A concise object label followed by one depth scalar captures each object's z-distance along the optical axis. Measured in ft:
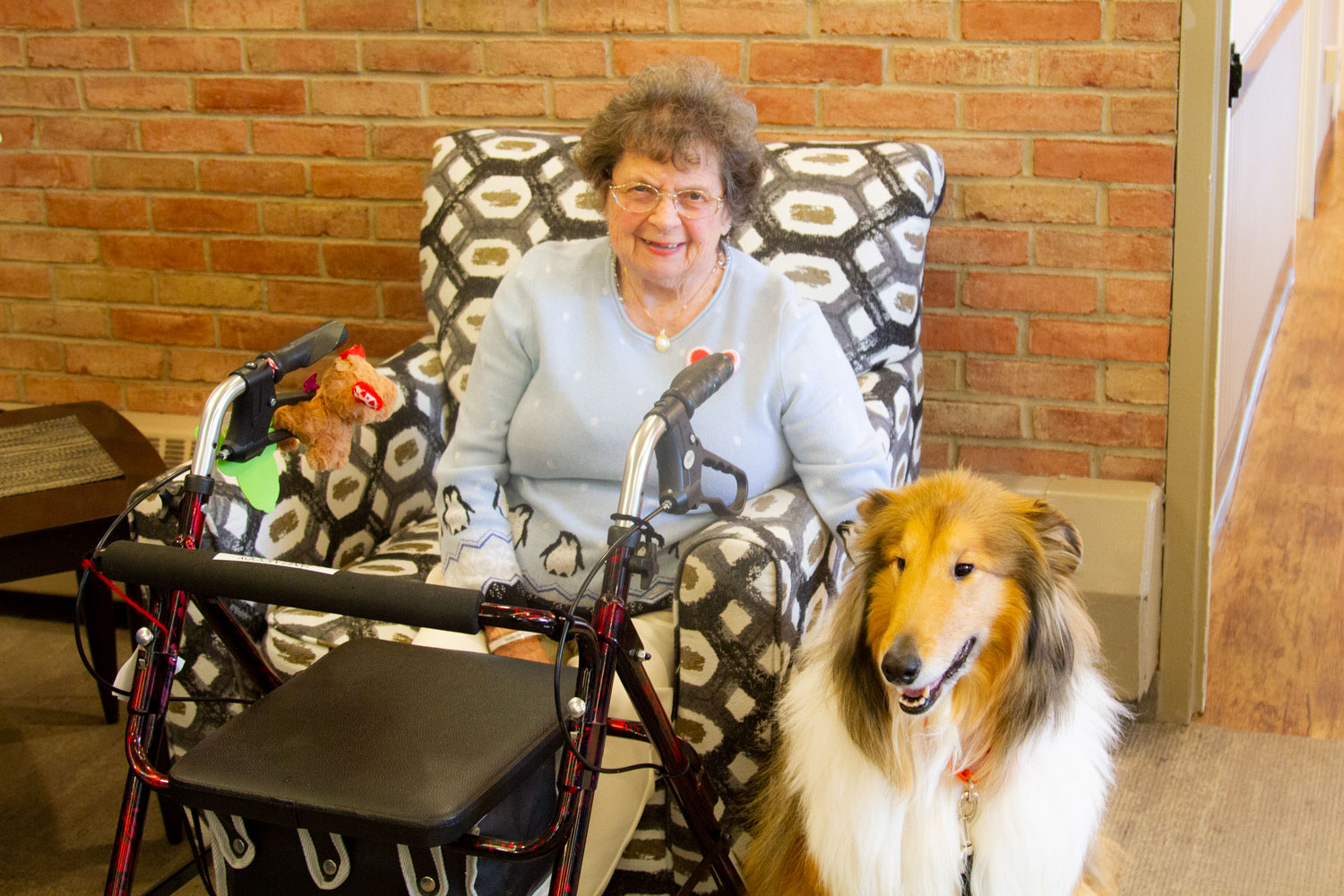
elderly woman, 6.02
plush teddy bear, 5.62
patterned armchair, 5.57
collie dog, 4.56
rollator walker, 4.30
